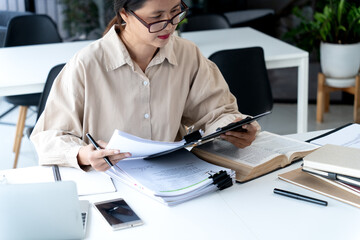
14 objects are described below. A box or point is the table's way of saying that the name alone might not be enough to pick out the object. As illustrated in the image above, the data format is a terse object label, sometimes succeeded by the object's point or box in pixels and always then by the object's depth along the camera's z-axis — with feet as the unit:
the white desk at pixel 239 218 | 4.12
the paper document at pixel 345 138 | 5.70
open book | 5.11
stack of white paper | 4.63
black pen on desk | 4.55
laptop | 3.81
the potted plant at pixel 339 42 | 12.85
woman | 5.36
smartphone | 4.28
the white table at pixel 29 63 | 8.87
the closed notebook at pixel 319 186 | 4.60
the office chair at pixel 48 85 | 7.48
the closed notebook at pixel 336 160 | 4.61
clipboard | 4.72
